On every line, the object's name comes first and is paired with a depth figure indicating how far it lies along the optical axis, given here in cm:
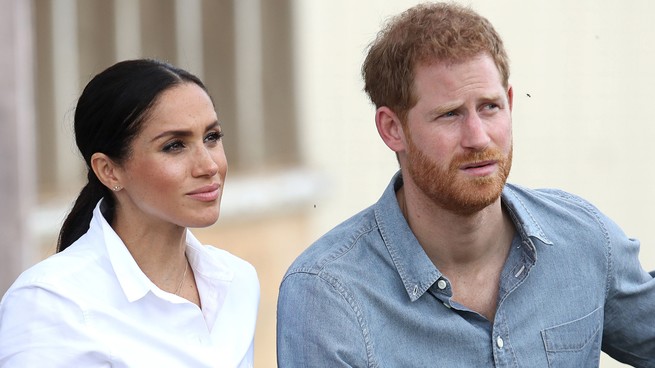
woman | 602
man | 625
